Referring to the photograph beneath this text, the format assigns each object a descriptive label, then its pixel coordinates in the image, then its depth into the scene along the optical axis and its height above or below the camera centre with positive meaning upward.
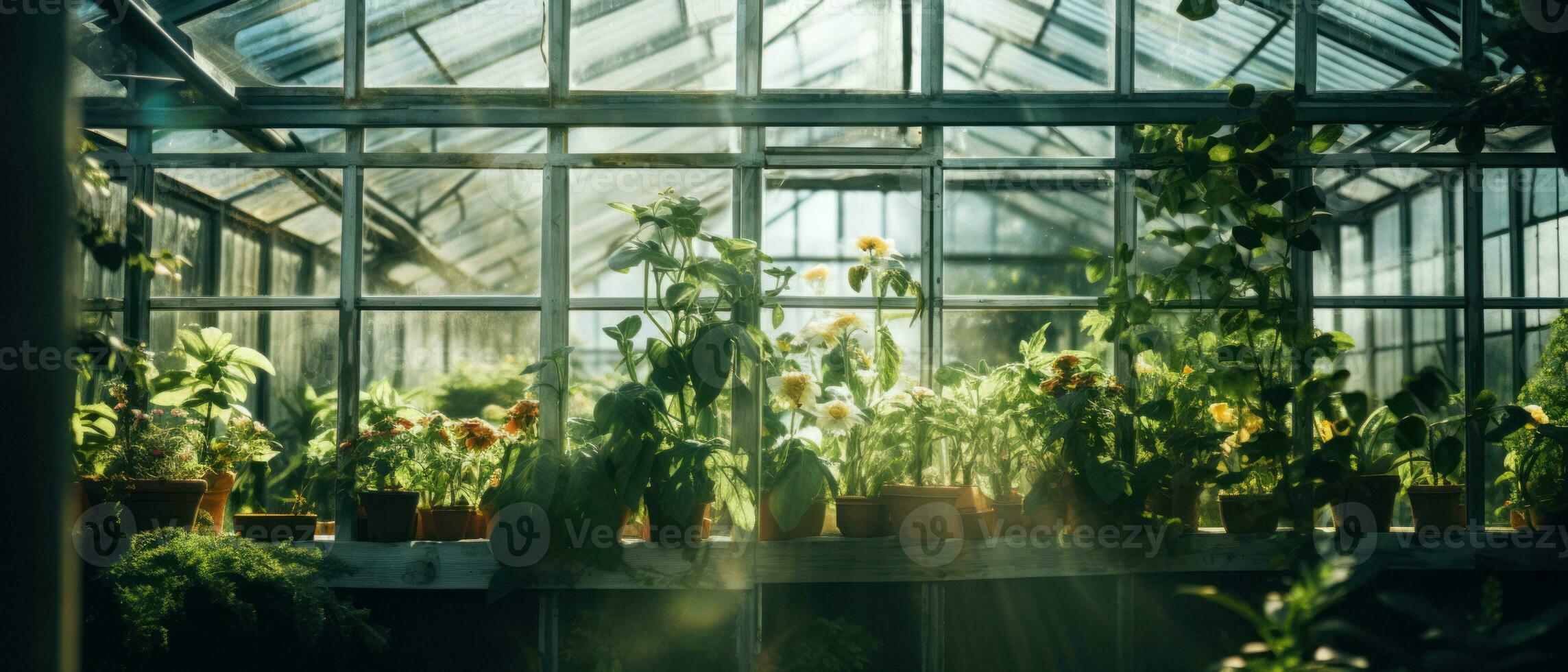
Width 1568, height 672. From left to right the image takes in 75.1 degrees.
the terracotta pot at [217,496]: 3.96 -0.53
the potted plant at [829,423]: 3.64 -0.23
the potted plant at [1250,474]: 3.70 -0.42
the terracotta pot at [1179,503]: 3.93 -0.54
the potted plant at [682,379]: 3.57 -0.06
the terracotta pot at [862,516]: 3.87 -0.58
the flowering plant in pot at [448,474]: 3.91 -0.44
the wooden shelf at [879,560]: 3.79 -0.74
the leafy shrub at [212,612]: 2.67 -0.70
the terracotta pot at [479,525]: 3.96 -0.64
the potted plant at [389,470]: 3.84 -0.41
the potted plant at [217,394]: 3.97 -0.13
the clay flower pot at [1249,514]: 3.83 -0.58
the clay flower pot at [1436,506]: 4.01 -0.56
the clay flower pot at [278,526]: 4.01 -0.65
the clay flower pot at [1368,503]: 3.94 -0.54
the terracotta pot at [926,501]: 3.77 -0.52
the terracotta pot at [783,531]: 3.83 -0.62
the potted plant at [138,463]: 3.80 -0.38
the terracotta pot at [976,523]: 3.86 -0.61
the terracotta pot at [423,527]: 4.01 -0.65
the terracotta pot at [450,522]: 3.91 -0.61
